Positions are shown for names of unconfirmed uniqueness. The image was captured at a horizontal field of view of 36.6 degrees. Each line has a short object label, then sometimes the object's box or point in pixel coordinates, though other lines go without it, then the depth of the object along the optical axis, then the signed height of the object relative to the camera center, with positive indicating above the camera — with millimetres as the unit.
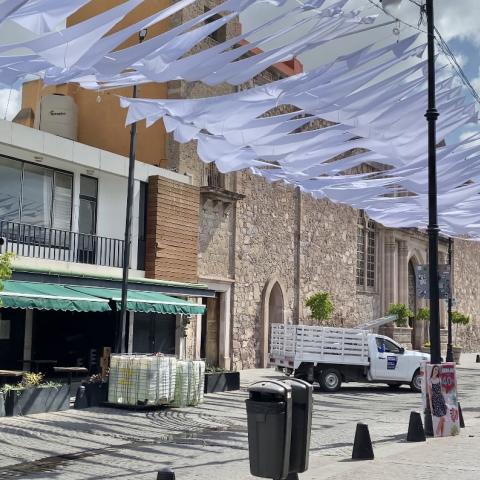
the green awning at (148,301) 18672 +932
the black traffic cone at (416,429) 11023 -1333
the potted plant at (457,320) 36062 +1168
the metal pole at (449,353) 27641 -417
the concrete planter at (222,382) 18953 -1173
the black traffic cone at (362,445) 9523 -1371
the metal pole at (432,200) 11772 +2339
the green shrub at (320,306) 29547 +1369
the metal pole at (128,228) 16844 +2584
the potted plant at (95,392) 15375 -1221
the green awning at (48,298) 15914 +821
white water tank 24828 +7504
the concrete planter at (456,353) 35938 -541
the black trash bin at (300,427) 7035 -848
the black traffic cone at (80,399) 15156 -1340
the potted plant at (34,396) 13758 -1228
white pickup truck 21141 -505
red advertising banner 11656 -897
